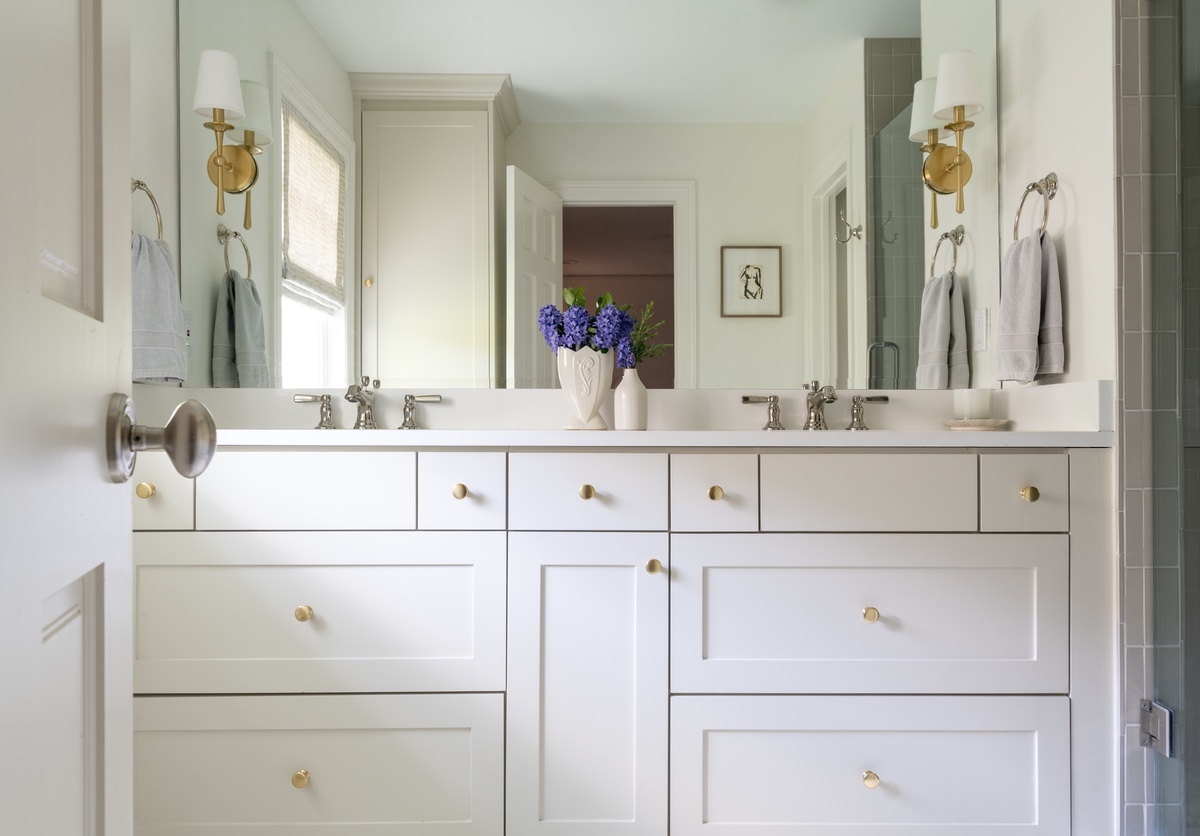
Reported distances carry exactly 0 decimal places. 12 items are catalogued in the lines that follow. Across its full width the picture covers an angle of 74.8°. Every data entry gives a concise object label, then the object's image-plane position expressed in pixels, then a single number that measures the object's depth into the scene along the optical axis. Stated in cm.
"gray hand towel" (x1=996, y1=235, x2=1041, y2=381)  171
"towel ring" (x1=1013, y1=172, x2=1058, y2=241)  174
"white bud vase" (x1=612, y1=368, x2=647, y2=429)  184
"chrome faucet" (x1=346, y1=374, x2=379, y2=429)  192
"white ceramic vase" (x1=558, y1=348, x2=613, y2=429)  181
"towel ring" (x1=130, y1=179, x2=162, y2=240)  177
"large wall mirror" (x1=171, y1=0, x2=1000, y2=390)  196
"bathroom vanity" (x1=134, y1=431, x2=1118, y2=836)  152
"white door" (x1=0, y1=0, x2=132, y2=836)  38
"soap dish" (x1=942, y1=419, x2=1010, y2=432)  184
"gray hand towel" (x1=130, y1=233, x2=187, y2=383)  174
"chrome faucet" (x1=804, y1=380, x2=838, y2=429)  192
